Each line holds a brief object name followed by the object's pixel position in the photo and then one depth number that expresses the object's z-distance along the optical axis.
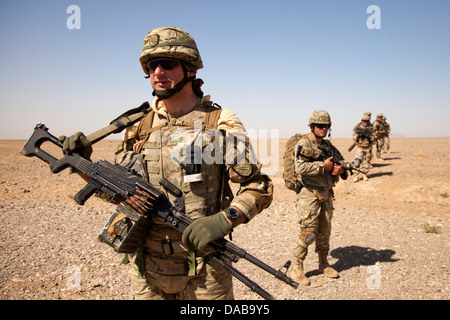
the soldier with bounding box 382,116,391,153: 17.93
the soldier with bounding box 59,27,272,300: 2.25
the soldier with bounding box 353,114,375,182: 12.77
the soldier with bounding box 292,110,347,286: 5.01
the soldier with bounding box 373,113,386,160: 16.95
